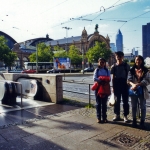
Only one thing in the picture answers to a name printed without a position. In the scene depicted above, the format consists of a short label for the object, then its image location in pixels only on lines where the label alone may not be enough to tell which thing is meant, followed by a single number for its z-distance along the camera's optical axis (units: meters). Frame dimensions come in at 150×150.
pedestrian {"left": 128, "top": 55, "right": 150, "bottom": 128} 4.39
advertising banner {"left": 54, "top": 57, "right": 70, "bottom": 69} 30.66
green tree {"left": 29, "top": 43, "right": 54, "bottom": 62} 60.90
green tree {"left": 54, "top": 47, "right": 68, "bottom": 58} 64.68
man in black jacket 4.79
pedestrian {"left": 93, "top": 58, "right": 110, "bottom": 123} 4.89
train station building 80.54
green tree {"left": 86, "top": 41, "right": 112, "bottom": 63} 67.19
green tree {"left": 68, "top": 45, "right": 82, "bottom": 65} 67.94
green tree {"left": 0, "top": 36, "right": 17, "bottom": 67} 44.31
